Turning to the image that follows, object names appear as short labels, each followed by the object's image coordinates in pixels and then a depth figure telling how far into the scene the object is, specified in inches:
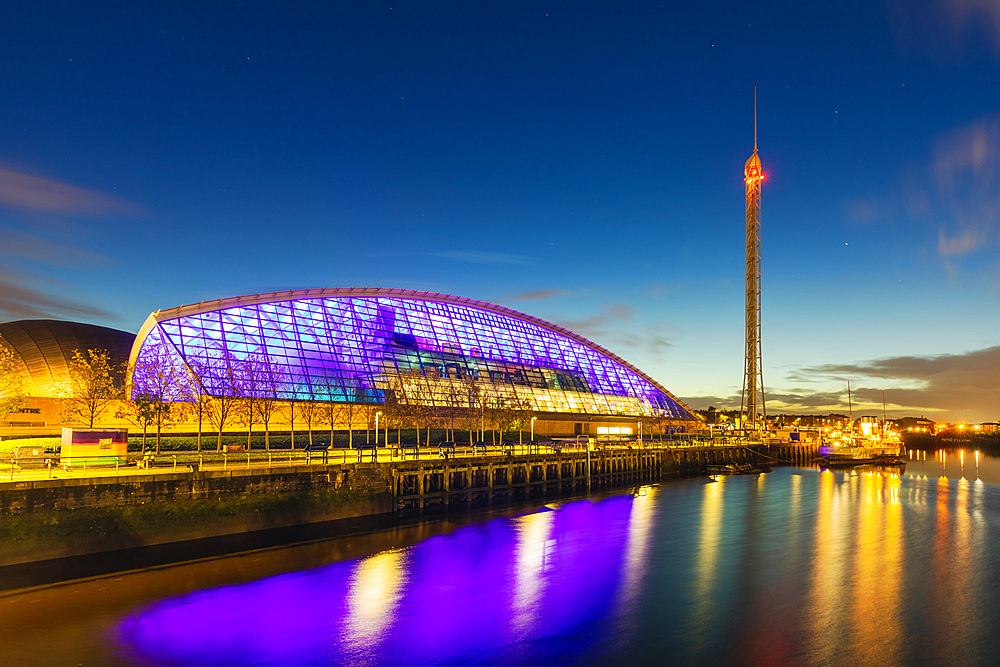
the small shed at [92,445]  1253.7
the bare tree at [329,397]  2357.3
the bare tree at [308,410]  2242.1
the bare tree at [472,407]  2731.3
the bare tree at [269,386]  2077.8
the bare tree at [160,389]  1907.0
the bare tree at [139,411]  1823.3
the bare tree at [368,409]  2426.2
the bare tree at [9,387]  1679.4
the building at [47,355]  2384.4
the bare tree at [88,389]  1803.6
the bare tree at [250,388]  2063.2
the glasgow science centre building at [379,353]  2492.6
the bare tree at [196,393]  2015.3
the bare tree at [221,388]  2006.6
